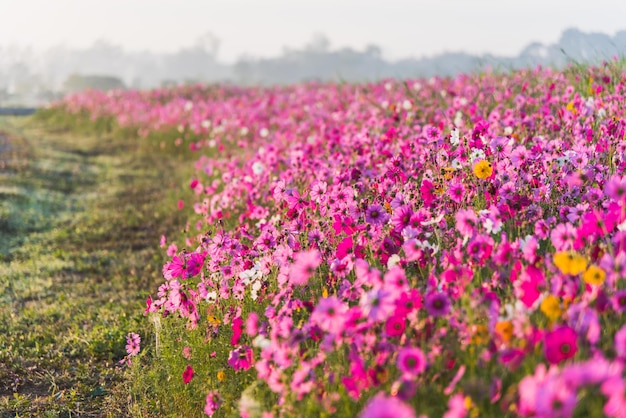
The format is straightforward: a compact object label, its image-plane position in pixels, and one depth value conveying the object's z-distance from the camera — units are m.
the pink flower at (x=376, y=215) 7.42
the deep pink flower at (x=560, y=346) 4.10
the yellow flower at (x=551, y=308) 4.52
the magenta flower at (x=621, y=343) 4.16
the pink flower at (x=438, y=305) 5.05
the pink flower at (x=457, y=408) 3.89
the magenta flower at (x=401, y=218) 6.89
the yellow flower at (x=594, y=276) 4.69
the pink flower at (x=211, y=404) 6.00
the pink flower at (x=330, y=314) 5.04
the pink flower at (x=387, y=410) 3.59
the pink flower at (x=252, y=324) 5.95
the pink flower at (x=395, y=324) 5.09
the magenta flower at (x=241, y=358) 6.12
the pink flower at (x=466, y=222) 6.09
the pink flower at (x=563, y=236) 5.69
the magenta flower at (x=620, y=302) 4.64
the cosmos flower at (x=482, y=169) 7.27
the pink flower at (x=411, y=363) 4.58
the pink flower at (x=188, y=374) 6.36
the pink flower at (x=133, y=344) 7.87
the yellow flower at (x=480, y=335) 4.85
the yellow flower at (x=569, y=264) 4.66
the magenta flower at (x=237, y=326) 6.30
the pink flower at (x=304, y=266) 5.59
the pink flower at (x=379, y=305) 4.98
